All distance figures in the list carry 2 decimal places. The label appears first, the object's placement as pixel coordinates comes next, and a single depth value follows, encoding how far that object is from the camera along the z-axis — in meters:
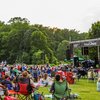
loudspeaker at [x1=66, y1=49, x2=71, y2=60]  20.88
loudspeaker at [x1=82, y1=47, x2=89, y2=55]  20.62
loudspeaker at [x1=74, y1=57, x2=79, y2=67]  23.89
